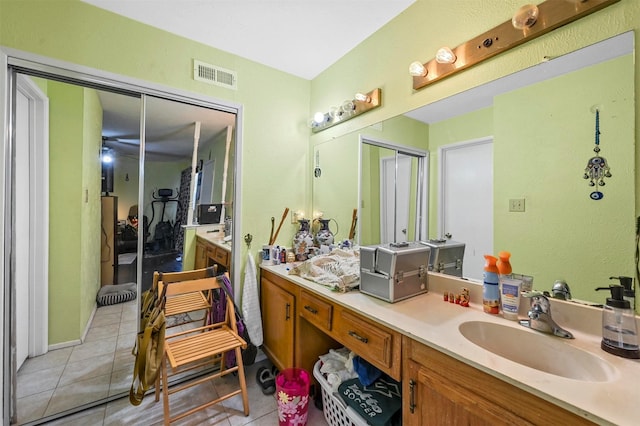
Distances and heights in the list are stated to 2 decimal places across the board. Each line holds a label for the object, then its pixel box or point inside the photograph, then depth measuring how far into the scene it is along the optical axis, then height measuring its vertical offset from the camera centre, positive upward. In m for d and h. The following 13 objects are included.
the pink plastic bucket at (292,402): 1.47 -1.07
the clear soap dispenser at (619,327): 0.84 -0.38
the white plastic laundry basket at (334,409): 1.30 -1.05
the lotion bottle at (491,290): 1.18 -0.35
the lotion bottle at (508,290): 1.12 -0.33
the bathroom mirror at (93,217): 1.71 -0.05
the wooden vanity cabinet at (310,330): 1.14 -0.65
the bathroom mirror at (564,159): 0.96 +0.22
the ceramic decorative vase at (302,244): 2.33 -0.29
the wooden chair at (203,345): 1.54 -0.85
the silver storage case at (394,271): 1.32 -0.31
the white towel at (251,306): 2.09 -0.76
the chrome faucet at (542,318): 0.98 -0.40
